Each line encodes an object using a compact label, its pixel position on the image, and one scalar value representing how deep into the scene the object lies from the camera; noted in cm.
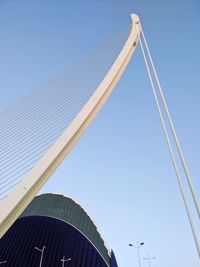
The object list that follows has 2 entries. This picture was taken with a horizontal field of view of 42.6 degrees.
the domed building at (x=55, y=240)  4425
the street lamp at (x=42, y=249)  4360
